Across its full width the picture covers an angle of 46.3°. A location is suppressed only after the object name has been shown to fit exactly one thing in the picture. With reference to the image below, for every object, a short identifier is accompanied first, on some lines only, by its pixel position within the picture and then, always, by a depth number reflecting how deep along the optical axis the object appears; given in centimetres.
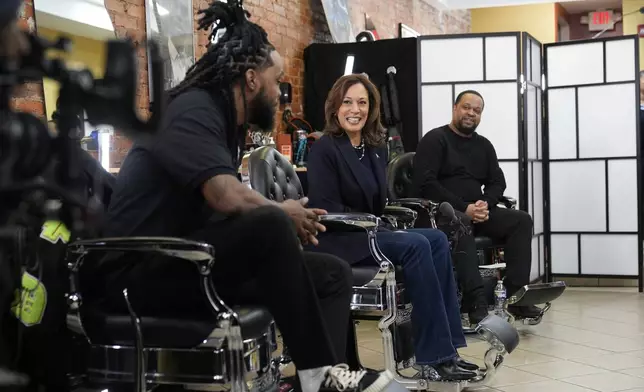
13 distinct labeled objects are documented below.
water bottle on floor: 394
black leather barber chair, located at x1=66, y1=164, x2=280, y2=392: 164
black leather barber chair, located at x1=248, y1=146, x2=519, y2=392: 266
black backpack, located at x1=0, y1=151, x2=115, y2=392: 81
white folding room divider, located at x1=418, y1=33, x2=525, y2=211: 544
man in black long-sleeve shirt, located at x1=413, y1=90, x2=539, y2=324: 400
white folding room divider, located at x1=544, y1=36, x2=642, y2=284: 568
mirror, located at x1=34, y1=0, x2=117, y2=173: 296
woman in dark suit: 270
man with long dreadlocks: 169
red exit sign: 1138
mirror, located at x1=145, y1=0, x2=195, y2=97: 416
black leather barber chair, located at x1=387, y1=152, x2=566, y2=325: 365
